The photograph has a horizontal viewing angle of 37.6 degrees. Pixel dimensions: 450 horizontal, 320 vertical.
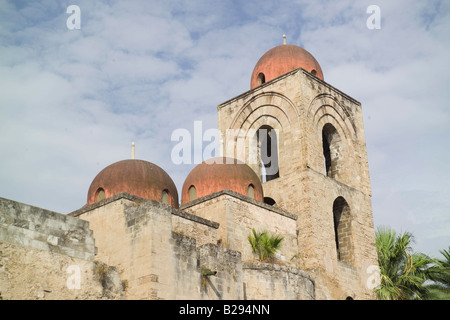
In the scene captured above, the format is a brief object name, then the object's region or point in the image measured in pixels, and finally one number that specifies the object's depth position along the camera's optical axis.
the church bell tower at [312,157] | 21.53
